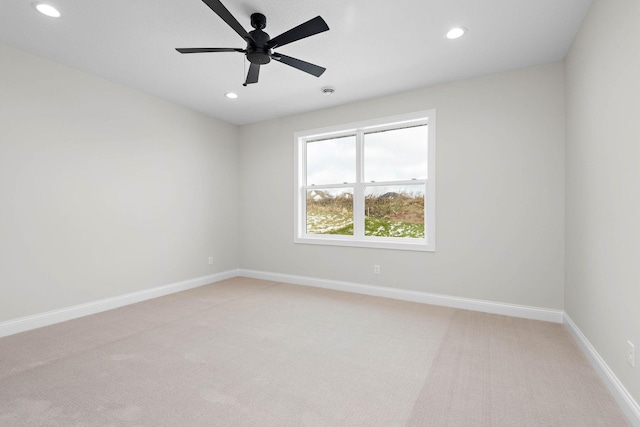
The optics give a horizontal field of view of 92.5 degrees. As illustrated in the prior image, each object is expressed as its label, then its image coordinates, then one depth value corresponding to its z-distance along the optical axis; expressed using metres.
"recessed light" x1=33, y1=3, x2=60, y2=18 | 2.30
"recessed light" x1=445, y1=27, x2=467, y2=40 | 2.58
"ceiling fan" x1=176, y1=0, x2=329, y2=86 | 2.04
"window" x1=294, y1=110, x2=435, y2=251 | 3.95
